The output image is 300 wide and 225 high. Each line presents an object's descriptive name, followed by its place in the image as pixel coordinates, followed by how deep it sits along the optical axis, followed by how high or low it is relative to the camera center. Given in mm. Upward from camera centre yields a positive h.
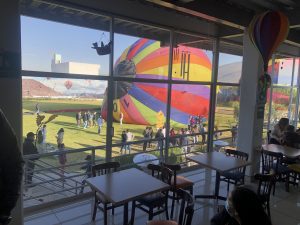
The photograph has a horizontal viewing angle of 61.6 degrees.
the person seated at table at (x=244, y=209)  1562 -727
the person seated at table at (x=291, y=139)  4647 -763
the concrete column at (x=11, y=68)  2474 +182
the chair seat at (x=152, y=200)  2764 -1197
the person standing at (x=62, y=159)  3746 -1088
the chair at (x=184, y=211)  1906 -943
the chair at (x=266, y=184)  2947 -1082
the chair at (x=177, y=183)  3144 -1184
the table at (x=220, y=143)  5957 -1181
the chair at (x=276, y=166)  4059 -1173
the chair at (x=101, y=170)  2950 -995
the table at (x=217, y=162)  3344 -943
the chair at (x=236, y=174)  3664 -1159
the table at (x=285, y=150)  4113 -917
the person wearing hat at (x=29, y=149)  3434 -865
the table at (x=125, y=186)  2350 -973
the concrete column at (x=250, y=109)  4551 -236
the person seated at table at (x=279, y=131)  5078 -701
